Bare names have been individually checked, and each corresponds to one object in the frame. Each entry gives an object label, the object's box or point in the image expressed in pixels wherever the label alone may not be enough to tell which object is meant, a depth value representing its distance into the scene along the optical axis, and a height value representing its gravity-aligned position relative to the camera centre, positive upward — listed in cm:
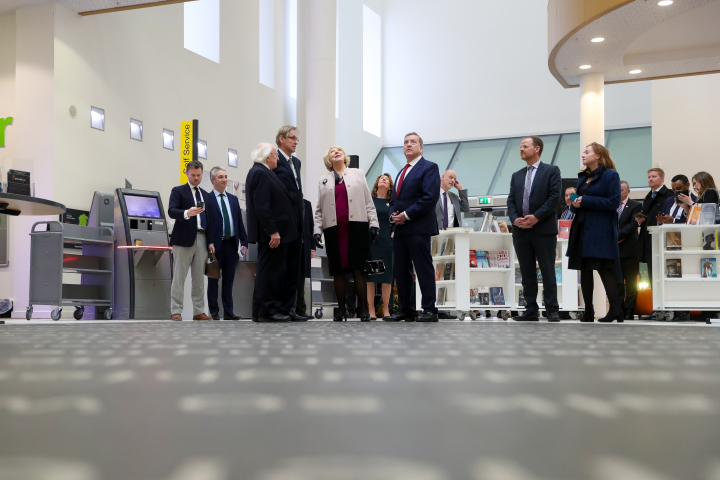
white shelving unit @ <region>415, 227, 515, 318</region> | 625 -25
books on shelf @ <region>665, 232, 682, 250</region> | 630 +5
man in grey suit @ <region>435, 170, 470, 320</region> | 663 +39
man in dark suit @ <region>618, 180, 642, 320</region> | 678 -5
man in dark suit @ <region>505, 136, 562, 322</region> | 501 +19
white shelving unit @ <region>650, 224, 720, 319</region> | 626 -29
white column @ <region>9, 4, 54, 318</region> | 752 +148
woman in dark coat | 486 +12
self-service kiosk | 719 -17
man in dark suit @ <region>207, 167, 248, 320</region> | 653 +13
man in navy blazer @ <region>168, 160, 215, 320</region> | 633 +7
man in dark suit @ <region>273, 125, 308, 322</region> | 491 +48
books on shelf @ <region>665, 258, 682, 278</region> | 629 -20
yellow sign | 875 +137
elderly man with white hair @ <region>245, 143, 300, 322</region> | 471 +11
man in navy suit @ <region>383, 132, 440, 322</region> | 472 +12
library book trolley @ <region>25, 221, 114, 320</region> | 653 -21
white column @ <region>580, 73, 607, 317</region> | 837 +166
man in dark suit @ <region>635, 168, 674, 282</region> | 709 +41
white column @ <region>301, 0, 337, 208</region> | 1080 +268
